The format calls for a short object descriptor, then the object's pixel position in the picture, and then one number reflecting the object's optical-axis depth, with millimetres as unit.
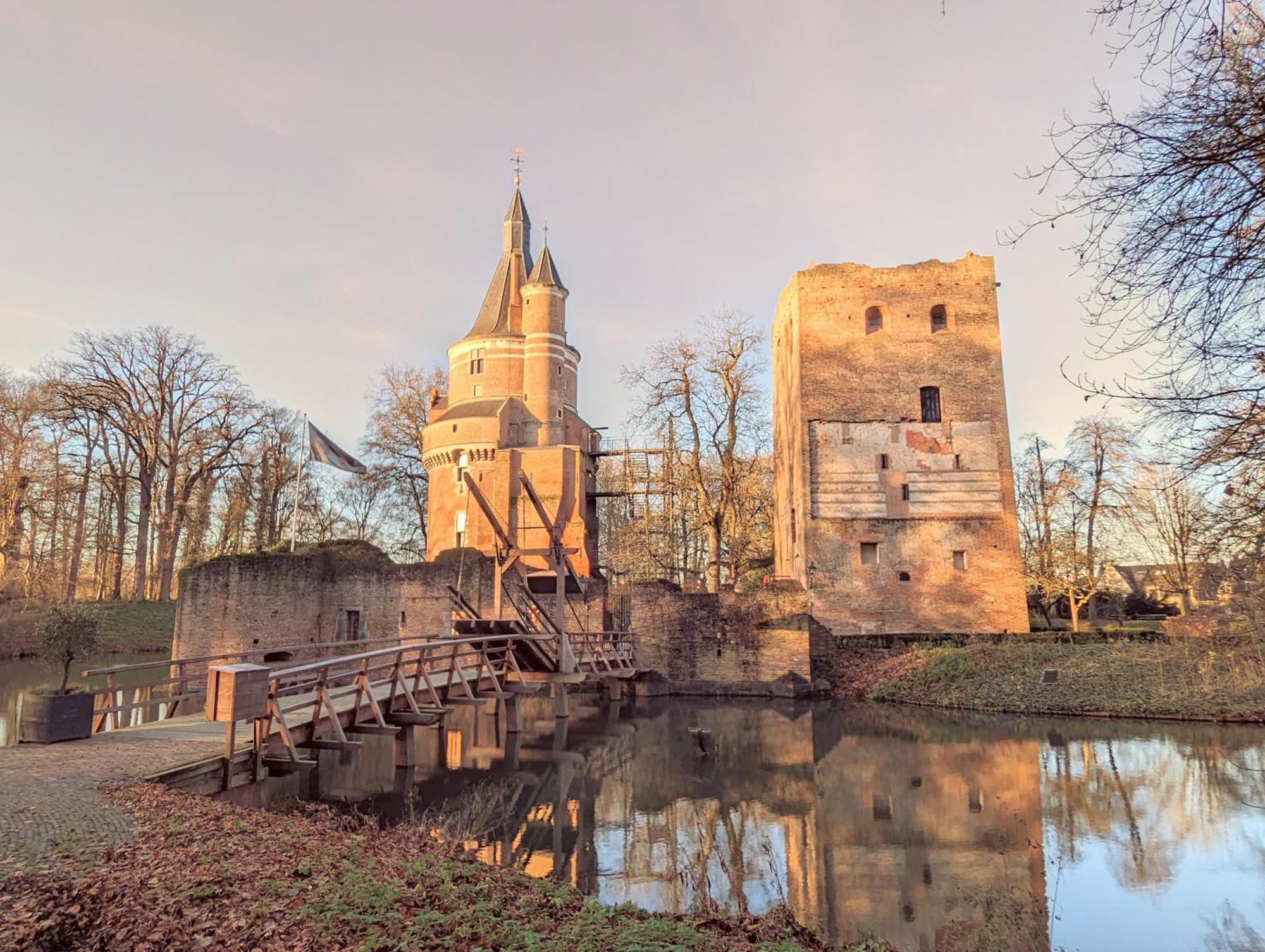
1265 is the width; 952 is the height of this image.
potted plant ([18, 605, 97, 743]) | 8508
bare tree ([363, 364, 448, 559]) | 38281
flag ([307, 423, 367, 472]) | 23188
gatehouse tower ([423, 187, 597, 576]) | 33531
